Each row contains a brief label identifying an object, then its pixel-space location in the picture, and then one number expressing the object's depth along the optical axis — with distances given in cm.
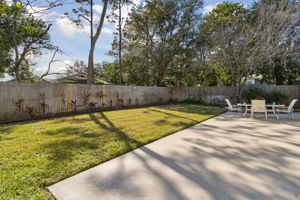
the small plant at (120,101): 986
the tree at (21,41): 909
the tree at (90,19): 907
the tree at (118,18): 1116
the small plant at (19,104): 583
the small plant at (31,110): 608
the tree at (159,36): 1281
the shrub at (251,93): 1047
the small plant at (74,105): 762
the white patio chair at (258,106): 656
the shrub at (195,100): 1305
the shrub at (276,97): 976
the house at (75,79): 1445
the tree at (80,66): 3286
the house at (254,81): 1999
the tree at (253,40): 871
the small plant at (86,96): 820
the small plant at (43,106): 652
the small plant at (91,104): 819
